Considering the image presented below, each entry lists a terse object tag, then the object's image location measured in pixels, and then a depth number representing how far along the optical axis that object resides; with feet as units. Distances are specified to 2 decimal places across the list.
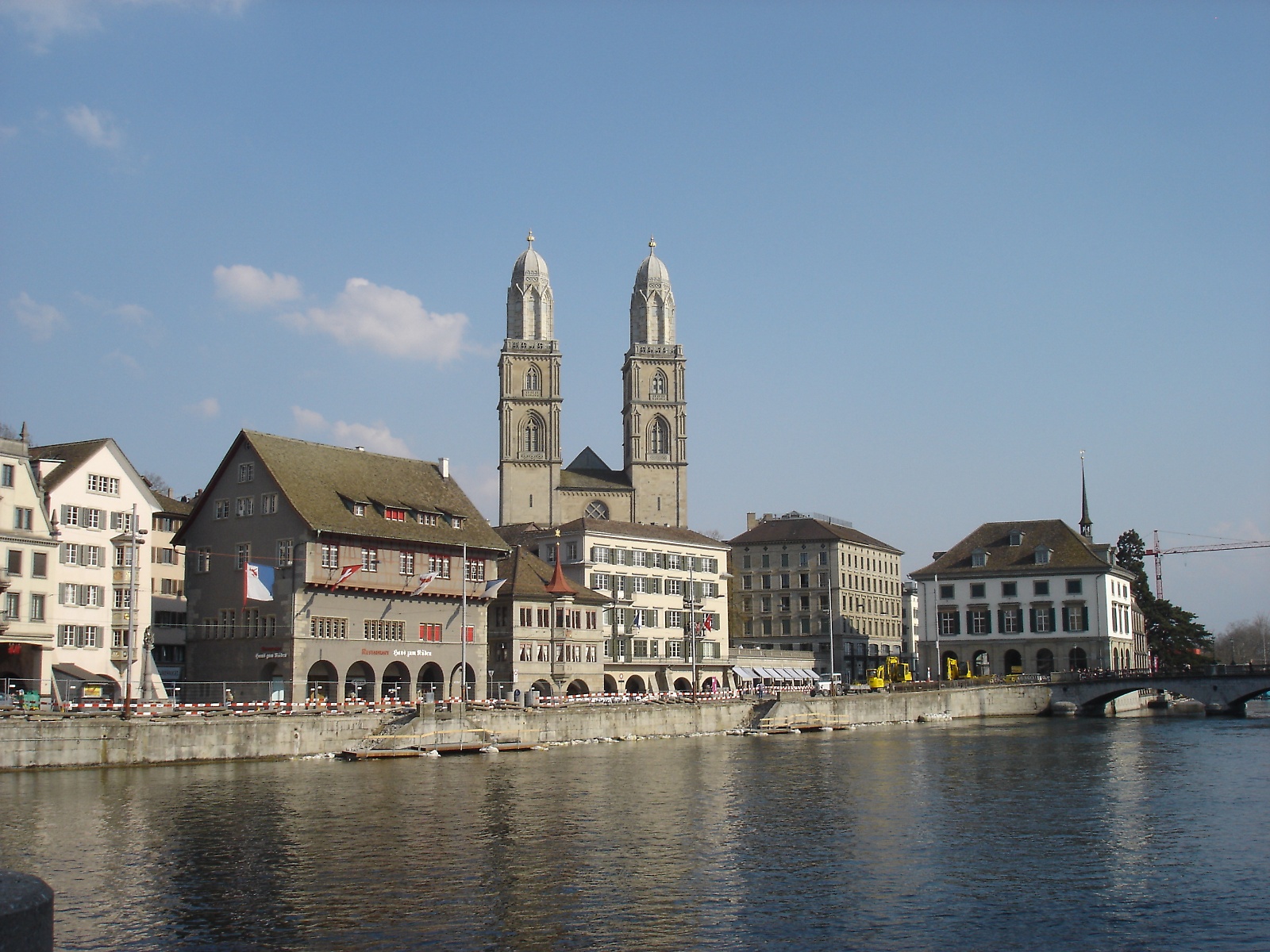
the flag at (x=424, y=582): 242.78
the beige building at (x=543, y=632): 292.81
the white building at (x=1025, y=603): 394.52
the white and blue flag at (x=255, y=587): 212.23
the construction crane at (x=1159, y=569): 640.05
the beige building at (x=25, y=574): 205.46
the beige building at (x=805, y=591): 476.13
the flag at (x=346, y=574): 234.79
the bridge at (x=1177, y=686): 344.90
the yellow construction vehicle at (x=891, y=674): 382.96
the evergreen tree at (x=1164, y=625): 481.87
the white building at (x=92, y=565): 216.95
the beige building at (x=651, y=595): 340.18
